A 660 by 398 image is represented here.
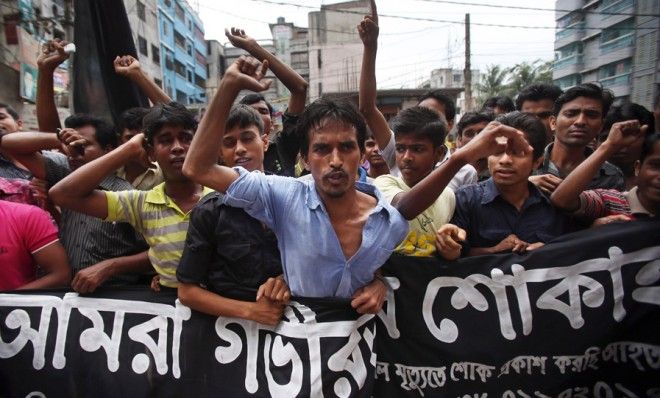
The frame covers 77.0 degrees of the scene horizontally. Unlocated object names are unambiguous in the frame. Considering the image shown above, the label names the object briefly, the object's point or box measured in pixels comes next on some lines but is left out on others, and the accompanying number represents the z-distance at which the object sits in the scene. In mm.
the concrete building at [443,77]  72250
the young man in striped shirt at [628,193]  2174
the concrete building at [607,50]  21375
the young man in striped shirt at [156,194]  2148
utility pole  20408
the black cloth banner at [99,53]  3760
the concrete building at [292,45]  44738
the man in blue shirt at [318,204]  1829
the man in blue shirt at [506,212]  2324
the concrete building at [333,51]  38438
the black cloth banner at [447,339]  2051
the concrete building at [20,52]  12703
